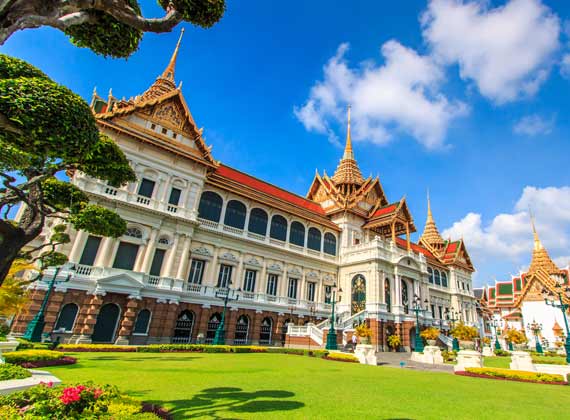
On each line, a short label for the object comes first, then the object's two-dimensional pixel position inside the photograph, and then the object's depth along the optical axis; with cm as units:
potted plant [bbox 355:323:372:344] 2036
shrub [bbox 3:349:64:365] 846
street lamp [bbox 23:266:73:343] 1409
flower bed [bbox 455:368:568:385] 1201
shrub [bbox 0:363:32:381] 564
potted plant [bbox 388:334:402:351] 2589
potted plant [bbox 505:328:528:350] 2875
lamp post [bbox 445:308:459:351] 3850
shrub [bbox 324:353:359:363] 1631
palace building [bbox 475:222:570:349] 4847
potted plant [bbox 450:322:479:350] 1840
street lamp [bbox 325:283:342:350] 1983
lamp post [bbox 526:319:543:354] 3552
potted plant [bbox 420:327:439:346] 2514
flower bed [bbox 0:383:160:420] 382
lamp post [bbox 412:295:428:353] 2177
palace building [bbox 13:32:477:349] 1814
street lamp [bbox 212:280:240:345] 1943
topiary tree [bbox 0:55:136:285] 522
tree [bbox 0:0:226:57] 521
